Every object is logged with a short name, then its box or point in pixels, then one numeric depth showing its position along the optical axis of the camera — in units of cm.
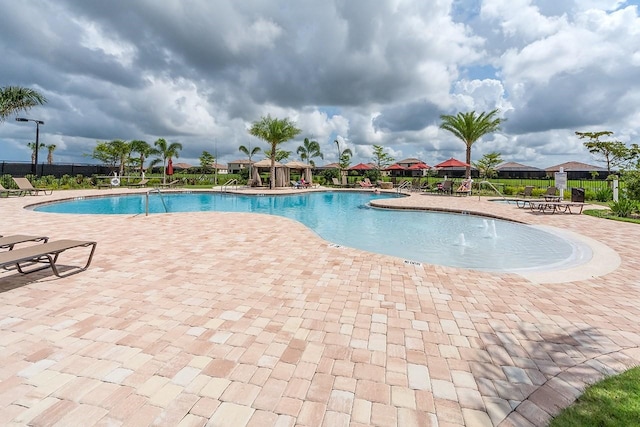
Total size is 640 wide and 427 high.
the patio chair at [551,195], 1580
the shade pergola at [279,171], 2758
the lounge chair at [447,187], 2298
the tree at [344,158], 3893
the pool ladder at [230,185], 2569
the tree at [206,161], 5132
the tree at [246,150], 4152
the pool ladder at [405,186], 2764
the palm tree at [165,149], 3625
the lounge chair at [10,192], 1585
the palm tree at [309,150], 4562
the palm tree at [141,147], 3853
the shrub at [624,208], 1168
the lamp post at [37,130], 2169
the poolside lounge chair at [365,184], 3058
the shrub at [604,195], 1770
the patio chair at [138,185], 2612
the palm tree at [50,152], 4847
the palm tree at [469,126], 2369
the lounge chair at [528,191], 2033
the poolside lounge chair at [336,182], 3228
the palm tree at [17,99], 1703
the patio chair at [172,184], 2661
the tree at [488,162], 3022
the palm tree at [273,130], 2500
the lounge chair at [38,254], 354
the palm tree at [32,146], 4498
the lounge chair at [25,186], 1674
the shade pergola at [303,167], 2794
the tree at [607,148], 2597
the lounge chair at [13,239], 423
